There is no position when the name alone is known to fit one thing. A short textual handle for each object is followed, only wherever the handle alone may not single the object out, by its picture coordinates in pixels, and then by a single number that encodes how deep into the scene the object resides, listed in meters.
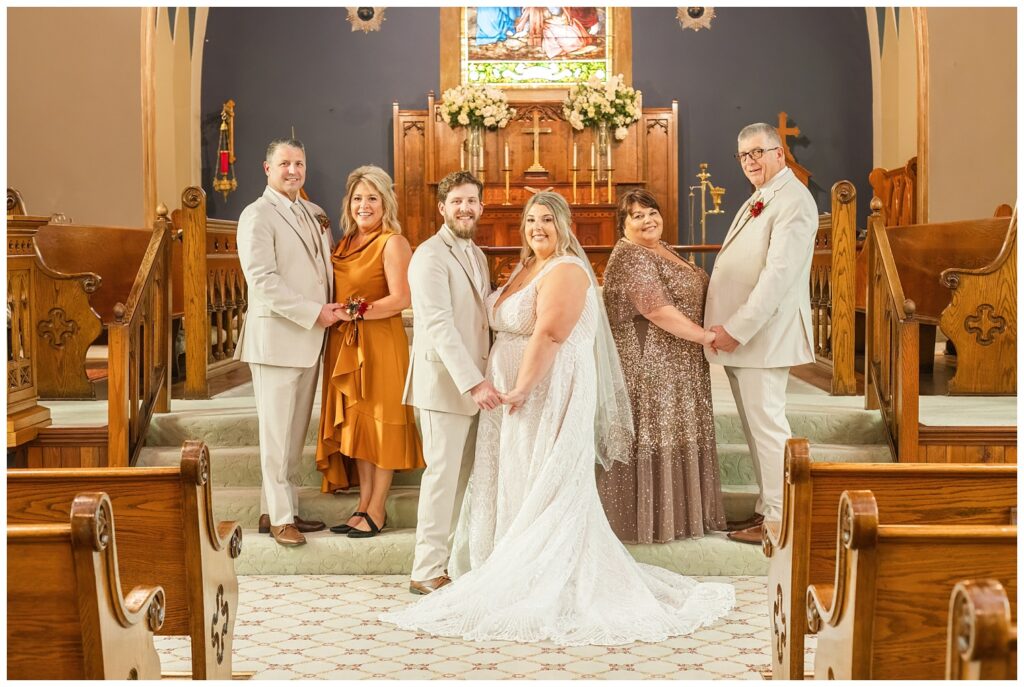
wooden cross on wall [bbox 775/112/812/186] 11.35
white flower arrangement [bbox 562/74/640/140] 11.10
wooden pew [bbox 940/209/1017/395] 5.87
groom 4.32
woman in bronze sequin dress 4.66
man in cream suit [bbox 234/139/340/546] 4.66
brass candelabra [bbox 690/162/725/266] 11.36
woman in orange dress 4.69
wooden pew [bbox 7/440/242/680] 3.09
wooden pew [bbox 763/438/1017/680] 3.04
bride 4.14
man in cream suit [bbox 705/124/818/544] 4.61
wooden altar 11.47
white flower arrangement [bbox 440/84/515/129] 11.13
